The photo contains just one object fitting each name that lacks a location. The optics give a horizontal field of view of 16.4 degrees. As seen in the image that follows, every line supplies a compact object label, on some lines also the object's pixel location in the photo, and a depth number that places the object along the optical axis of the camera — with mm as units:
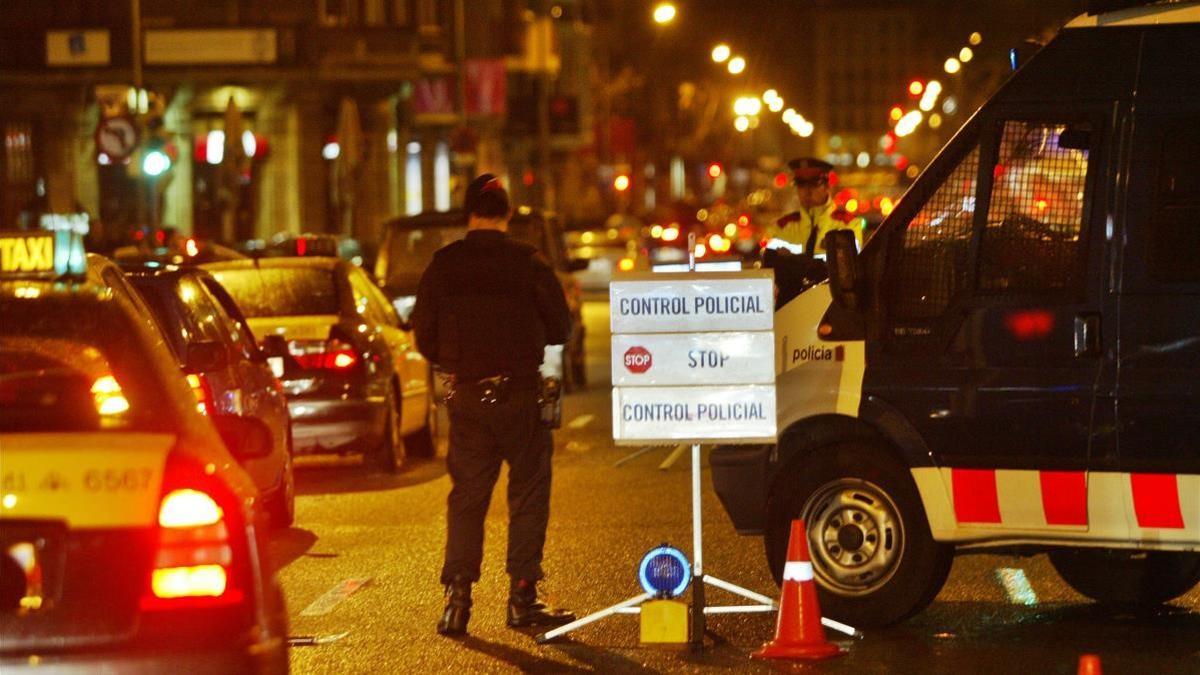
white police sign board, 15807
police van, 15471
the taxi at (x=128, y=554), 9969
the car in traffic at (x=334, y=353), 27804
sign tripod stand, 15821
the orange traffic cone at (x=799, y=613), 15296
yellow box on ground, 16098
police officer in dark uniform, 16682
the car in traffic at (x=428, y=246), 36838
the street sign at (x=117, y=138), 49390
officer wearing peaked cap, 26038
